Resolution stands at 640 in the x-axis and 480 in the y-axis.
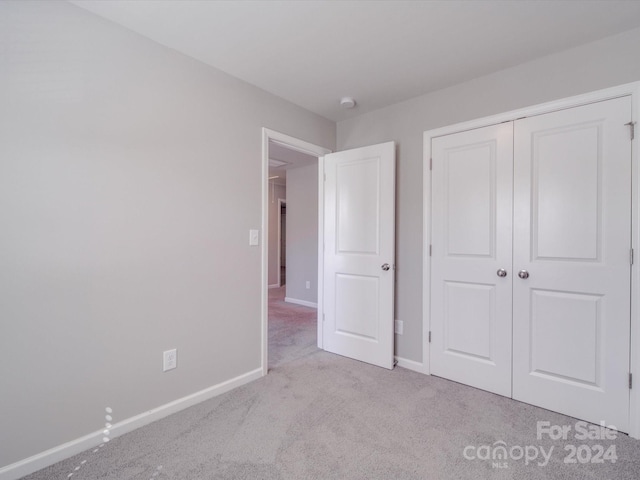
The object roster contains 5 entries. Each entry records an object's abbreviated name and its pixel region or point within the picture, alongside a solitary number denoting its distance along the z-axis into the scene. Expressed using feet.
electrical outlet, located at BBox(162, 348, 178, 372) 6.59
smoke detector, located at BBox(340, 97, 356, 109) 8.92
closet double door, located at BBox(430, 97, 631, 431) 6.14
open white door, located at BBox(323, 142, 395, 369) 9.02
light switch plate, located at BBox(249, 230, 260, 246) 8.18
